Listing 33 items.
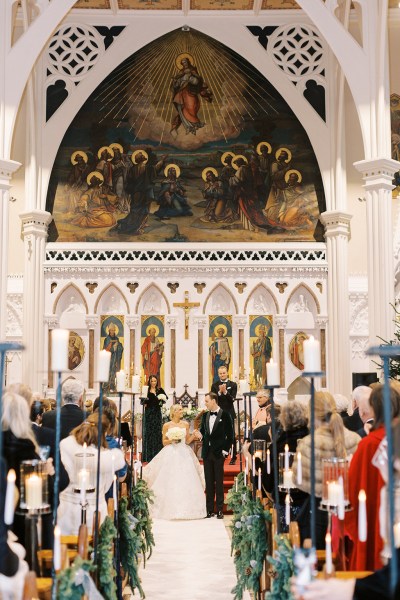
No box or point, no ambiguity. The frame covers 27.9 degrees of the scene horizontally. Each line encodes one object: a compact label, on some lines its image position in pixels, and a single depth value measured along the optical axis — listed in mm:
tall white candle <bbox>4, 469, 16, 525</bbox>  3547
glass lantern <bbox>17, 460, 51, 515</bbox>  4043
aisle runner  7730
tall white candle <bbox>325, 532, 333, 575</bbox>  3921
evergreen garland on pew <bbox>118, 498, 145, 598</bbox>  6805
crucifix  19734
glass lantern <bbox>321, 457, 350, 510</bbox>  4441
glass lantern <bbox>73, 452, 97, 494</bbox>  5961
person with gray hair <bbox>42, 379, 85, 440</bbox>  7301
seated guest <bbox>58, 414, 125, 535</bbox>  6102
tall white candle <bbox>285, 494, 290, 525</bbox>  5750
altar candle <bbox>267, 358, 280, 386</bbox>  5258
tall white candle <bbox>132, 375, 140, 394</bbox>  8602
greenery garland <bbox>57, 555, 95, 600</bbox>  4113
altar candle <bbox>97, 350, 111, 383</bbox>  5484
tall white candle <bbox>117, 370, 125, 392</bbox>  6922
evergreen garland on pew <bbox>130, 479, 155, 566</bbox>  8258
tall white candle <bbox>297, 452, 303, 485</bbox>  4836
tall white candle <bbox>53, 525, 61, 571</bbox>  3965
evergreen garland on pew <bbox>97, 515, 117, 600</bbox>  5141
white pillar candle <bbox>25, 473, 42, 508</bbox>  4044
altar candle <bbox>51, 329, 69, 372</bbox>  3902
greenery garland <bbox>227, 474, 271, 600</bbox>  6414
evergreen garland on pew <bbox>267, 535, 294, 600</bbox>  4605
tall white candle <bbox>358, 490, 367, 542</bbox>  3641
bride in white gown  12133
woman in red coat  4996
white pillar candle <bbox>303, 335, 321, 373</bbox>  4004
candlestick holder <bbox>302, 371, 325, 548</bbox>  3723
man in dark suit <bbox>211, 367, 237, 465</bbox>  14867
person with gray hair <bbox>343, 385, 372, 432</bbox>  8680
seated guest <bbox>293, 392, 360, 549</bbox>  5199
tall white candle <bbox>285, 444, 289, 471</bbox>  5780
